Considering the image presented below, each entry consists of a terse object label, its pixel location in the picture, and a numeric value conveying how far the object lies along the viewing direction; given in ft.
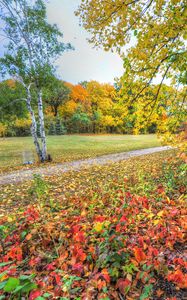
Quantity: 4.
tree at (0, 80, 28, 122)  34.06
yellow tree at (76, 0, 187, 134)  10.36
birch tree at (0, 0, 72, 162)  30.89
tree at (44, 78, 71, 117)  128.16
